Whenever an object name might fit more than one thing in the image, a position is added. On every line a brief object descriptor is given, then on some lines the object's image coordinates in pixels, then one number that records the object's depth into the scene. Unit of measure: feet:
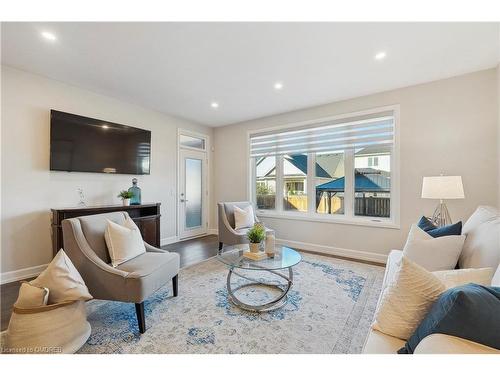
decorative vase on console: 12.20
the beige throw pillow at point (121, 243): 6.61
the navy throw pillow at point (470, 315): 2.36
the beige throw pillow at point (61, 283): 4.90
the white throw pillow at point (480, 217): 5.38
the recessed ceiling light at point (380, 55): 7.92
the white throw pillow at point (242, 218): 12.67
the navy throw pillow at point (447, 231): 5.74
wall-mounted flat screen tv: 10.04
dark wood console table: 9.11
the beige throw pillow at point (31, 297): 4.61
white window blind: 11.52
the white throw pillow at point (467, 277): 3.34
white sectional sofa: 2.43
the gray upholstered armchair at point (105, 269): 5.71
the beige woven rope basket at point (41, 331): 4.49
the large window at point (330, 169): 11.66
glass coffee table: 6.90
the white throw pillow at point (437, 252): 5.03
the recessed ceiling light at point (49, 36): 6.88
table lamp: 8.17
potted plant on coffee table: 7.92
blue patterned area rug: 5.34
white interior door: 15.88
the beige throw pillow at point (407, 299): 3.18
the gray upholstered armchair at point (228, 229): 11.68
